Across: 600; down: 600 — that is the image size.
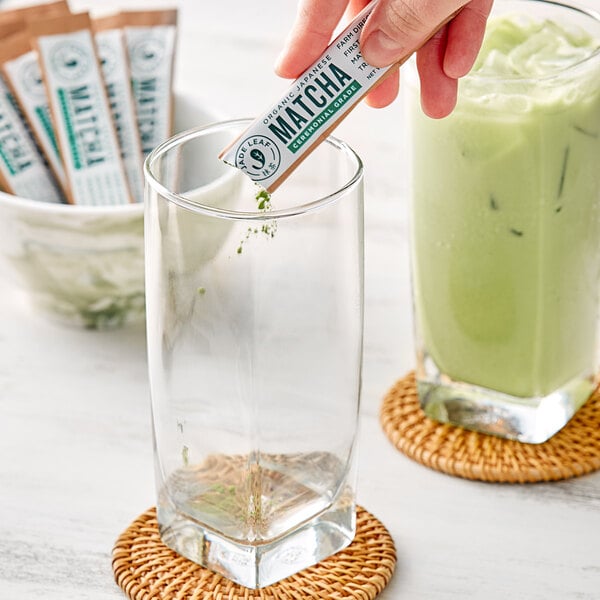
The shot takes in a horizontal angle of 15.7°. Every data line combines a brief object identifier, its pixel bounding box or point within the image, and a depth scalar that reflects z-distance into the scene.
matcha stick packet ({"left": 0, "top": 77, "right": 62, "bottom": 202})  0.93
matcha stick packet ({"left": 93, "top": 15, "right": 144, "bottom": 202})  0.95
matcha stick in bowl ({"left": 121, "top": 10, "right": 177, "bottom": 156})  0.96
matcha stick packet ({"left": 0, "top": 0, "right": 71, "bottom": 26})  0.96
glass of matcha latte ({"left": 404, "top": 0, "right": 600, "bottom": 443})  0.80
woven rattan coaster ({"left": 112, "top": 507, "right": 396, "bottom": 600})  0.76
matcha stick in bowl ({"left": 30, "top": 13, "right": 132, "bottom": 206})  0.93
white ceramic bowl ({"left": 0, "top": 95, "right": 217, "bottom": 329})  0.88
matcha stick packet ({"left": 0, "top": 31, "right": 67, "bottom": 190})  0.94
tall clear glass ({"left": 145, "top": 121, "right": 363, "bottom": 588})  0.72
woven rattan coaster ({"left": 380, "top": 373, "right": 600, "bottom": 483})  0.83
